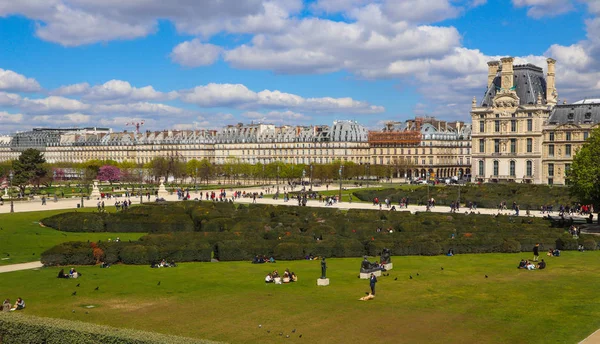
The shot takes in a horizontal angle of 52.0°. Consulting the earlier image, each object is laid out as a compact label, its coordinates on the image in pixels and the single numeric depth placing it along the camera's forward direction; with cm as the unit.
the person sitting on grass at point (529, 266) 3966
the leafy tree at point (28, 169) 10780
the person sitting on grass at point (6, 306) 2843
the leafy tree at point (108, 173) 15612
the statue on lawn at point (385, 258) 3941
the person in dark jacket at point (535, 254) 4249
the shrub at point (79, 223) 5856
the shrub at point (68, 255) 4050
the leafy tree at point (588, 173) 5866
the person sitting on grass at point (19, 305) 2905
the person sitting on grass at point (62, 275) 3666
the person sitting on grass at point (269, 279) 3556
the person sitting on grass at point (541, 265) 3969
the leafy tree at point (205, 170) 14806
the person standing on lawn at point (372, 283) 3170
